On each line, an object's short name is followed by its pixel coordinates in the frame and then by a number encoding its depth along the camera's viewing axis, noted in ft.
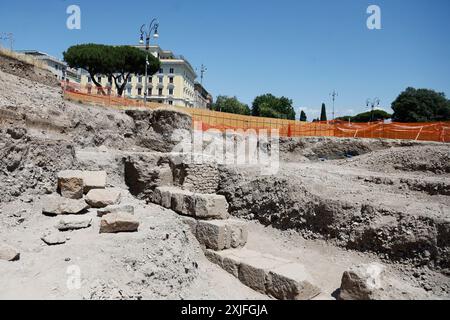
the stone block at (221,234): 25.86
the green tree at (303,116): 196.75
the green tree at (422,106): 124.77
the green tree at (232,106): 175.73
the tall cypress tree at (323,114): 160.15
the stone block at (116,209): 23.75
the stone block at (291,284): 19.94
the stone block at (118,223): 21.12
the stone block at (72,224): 21.38
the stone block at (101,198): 25.63
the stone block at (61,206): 23.56
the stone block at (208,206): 27.58
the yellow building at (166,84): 176.24
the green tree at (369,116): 180.34
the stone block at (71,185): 25.55
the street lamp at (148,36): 55.16
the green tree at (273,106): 171.12
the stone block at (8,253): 17.17
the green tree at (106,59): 110.11
